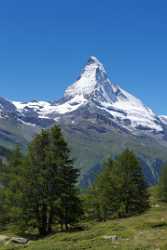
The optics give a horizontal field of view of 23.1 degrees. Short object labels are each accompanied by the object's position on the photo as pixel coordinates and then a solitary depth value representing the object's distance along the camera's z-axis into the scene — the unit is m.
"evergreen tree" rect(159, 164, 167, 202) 88.48
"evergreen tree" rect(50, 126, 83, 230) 42.25
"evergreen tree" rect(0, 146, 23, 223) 41.31
